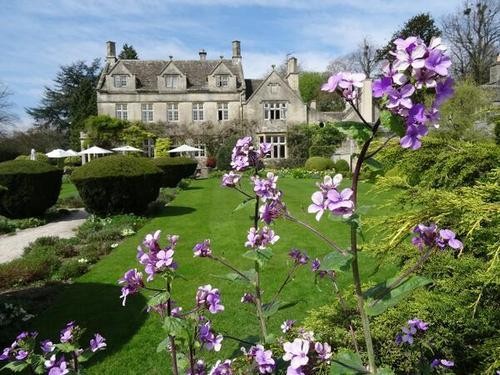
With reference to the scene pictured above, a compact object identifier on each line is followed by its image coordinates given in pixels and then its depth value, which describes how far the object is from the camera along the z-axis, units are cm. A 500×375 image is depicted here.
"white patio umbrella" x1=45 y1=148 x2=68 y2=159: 3281
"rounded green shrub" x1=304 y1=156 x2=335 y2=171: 3294
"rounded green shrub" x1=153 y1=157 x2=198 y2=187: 2309
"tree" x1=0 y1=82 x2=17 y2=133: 4716
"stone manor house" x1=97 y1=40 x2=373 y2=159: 4003
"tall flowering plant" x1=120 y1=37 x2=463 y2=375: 138
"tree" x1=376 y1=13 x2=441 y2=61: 5109
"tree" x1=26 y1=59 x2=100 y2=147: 6284
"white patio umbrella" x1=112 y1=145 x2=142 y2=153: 3365
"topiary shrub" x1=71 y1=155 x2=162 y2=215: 1379
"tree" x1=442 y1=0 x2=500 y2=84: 4328
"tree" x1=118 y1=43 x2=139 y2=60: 6256
